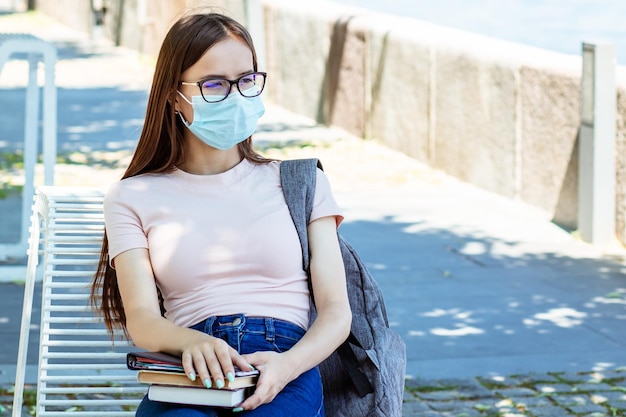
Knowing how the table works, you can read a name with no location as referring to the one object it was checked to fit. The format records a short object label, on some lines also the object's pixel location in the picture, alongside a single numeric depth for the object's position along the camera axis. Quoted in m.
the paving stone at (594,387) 7.08
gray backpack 4.40
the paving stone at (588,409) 6.70
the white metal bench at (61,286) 4.98
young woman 4.34
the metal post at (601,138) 10.48
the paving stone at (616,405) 6.74
